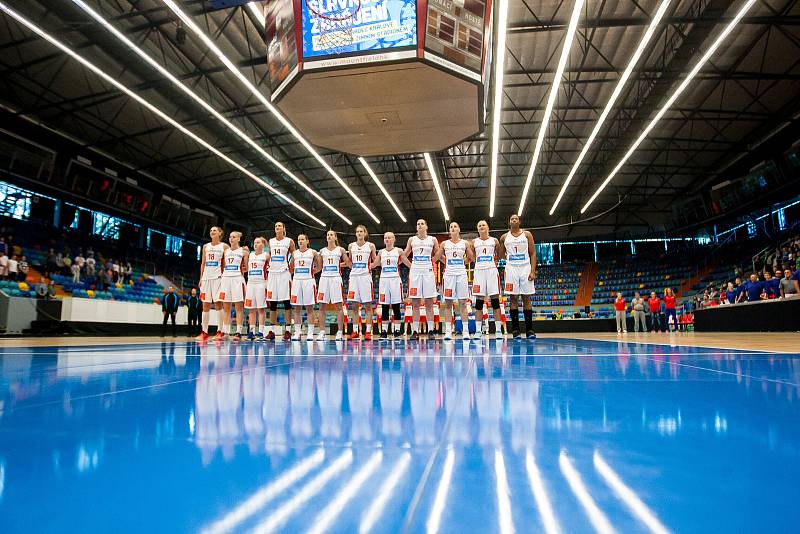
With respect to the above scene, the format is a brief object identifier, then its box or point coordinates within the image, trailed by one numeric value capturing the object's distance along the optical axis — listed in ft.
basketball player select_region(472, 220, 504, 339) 22.50
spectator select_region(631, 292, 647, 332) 49.01
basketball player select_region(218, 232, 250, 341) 23.07
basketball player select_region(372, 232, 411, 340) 23.12
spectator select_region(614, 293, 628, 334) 46.13
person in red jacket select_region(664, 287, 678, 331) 49.55
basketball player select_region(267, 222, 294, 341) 24.09
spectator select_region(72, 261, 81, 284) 50.90
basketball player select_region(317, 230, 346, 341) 23.77
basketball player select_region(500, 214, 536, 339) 21.86
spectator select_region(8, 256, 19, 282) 42.25
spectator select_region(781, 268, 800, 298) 37.28
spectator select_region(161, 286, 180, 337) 41.73
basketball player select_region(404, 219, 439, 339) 22.45
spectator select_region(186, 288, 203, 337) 43.71
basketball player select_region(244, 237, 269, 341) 23.99
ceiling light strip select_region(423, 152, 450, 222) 51.52
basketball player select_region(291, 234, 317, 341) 23.67
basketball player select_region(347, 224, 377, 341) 23.21
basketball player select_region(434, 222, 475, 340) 22.68
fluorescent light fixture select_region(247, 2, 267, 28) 29.50
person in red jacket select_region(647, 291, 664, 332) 51.11
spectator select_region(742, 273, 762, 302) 42.37
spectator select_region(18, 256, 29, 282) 44.24
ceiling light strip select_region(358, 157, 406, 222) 53.31
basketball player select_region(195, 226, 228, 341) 22.98
